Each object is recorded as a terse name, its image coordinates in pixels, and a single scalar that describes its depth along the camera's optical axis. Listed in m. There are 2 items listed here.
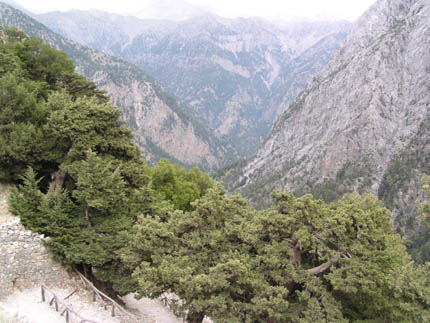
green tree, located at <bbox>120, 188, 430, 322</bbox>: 15.00
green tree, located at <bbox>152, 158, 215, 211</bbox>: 41.94
